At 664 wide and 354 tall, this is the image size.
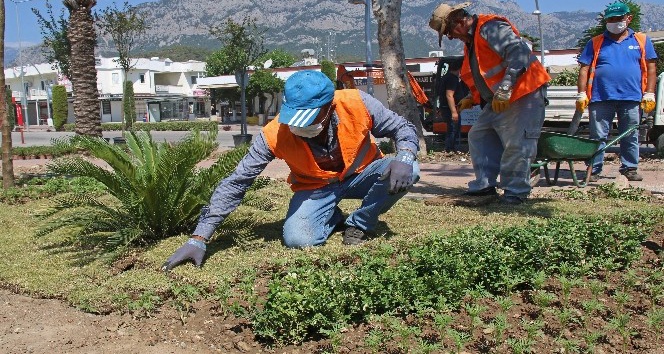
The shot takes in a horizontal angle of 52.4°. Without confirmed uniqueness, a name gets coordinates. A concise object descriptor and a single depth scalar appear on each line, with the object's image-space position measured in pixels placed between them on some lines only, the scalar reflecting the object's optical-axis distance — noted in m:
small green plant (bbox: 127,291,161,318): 3.60
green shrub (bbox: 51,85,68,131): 48.50
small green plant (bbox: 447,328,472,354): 2.83
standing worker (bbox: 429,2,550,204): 5.52
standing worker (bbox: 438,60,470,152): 13.05
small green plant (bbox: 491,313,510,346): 2.90
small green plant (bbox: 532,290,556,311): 3.26
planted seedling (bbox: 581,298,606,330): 3.19
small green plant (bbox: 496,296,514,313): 3.18
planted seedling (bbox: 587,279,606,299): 3.41
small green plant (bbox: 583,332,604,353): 2.81
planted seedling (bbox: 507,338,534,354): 2.78
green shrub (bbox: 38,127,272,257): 4.81
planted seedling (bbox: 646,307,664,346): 3.01
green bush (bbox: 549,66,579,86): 14.11
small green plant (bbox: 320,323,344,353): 2.93
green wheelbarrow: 6.58
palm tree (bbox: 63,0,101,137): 14.57
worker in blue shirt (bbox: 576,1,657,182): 7.30
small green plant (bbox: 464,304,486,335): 3.07
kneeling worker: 4.11
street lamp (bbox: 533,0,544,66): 29.89
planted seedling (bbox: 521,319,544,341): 2.90
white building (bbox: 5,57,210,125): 64.94
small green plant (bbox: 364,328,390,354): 2.88
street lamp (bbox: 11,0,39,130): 57.74
